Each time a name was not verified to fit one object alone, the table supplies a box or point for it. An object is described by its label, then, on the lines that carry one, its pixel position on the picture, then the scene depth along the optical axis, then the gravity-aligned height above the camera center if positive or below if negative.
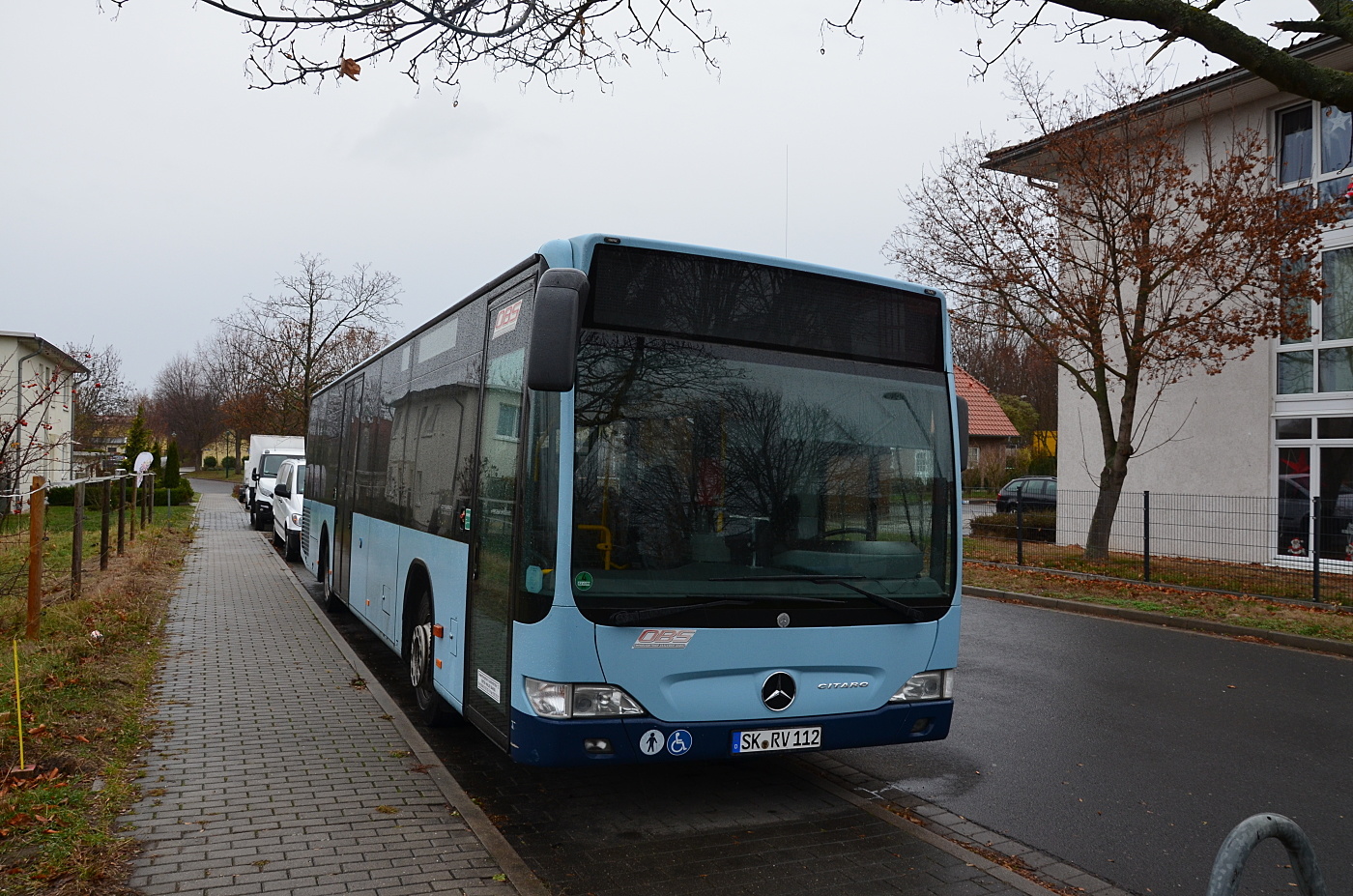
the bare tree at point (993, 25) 4.34 +2.11
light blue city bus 4.72 -0.17
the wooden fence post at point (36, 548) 8.30 -0.70
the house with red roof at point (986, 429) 50.81 +2.71
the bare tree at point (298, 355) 42.69 +4.72
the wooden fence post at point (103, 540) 14.45 -1.09
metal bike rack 2.60 -0.93
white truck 28.00 -0.14
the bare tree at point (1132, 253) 17.27 +4.07
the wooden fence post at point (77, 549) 10.92 -0.91
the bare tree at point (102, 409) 14.65 +1.40
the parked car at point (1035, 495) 31.05 -0.33
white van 19.88 -0.78
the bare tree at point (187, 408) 81.62 +4.56
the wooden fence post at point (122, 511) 16.89 -0.81
